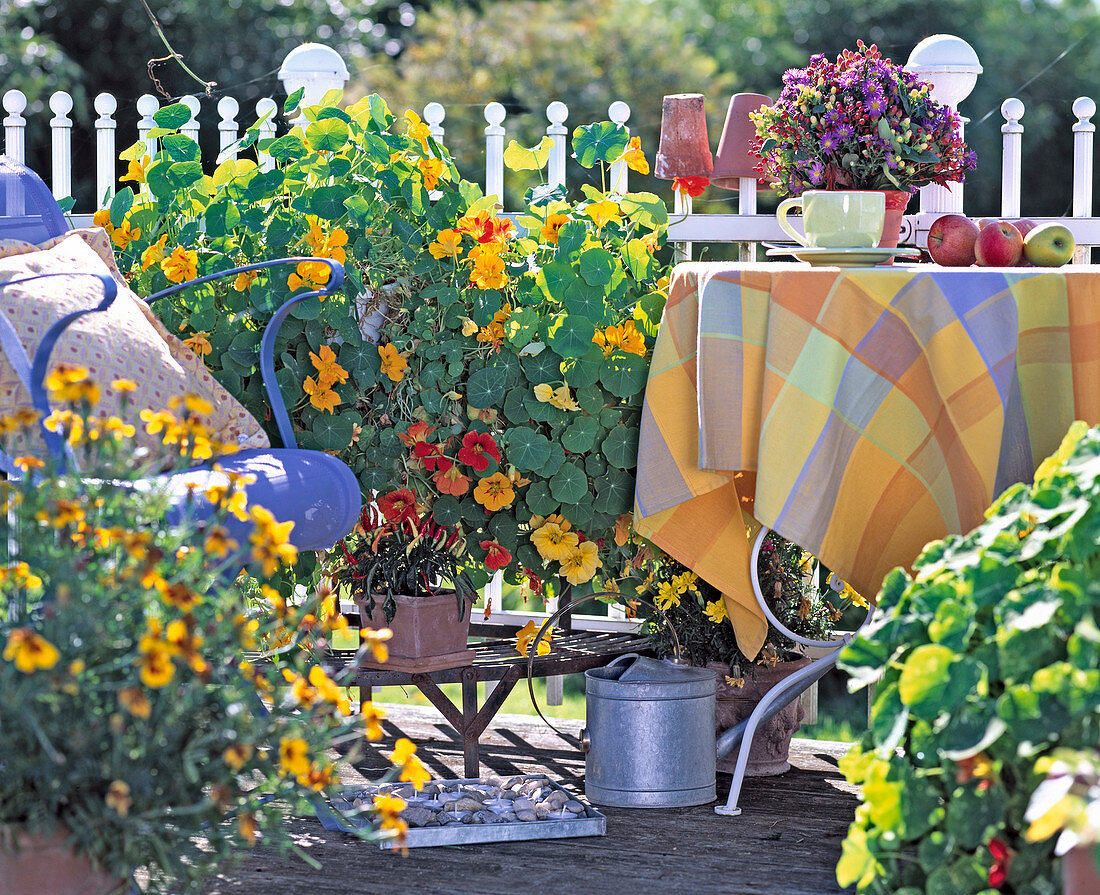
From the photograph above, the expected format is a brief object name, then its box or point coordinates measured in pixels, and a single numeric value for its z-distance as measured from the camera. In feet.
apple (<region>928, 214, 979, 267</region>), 14.55
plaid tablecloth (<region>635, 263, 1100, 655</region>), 12.37
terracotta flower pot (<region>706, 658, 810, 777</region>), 15.28
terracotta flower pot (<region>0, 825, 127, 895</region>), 8.39
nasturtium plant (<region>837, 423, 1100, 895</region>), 8.29
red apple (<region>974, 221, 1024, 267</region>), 14.03
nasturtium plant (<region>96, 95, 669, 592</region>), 14.34
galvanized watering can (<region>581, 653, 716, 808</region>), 13.87
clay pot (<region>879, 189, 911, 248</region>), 14.43
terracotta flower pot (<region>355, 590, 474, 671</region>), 14.75
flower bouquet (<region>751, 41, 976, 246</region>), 13.92
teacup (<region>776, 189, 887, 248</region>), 13.58
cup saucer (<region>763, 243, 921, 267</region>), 13.52
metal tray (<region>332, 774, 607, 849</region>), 12.70
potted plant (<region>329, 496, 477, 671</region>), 14.79
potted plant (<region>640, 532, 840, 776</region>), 15.20
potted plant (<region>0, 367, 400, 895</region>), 8.07
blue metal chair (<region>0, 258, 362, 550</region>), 10.37
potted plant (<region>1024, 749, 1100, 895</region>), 7.04
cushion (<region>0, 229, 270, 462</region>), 11.81
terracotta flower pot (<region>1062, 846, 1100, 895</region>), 7.96
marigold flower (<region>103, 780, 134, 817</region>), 7.82
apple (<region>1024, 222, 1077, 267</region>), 13.84
